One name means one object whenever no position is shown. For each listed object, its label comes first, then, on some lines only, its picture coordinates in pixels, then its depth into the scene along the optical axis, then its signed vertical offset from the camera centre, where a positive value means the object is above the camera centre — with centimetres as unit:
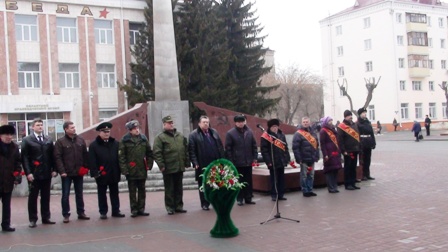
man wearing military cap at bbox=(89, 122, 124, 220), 923 -61
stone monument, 1456 +146
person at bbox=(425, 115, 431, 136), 3872 -52
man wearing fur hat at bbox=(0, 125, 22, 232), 827 -54
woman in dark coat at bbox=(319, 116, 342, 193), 1118 -67
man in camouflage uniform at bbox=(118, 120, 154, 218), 929 -59
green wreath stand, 726 -118
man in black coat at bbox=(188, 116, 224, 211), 974 -38
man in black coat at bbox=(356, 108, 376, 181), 1258 -33
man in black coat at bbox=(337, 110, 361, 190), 1153 -57
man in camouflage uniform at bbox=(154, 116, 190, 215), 942 -59
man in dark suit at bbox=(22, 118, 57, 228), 867 -53
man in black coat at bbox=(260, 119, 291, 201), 1033 -56
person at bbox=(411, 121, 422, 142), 3262 -67
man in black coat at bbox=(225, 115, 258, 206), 1004 -48
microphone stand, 815 -151
